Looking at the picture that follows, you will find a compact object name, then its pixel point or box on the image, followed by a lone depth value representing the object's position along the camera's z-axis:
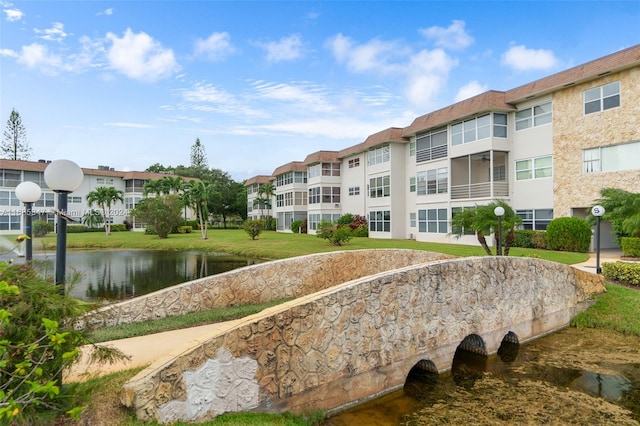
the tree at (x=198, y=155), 80.62
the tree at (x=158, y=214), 38.16
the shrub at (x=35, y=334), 3.13
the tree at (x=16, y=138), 55.31
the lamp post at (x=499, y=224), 12.61
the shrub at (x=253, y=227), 33.19
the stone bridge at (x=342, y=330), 4.93
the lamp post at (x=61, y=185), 4.58
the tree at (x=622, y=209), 15.13
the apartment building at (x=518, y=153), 18.56
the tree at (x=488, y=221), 14.46
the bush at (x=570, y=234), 19.11
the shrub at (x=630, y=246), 16.38
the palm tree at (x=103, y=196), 44.06
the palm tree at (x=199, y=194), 38.75
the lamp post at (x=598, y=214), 12.30
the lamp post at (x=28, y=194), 8.32
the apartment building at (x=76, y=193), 43.84
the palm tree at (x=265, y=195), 53.41
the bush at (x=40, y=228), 36.85
